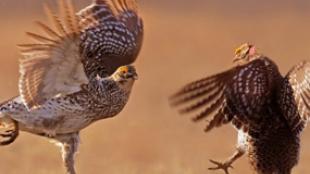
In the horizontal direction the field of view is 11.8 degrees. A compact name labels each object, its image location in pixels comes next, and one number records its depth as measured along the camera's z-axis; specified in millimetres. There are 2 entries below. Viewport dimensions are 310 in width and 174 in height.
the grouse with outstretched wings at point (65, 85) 11781
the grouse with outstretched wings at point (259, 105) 10602
